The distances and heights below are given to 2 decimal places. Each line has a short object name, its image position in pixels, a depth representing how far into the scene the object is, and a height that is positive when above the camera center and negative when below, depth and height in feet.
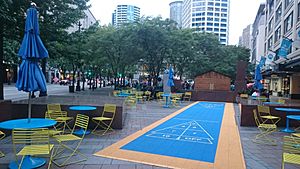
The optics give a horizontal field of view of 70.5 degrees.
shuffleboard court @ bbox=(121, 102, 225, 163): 18.64 -5.87
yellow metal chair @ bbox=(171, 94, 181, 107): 51.71 -3.91
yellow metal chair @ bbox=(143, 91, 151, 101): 60.50 -3.81
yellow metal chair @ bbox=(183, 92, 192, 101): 64.29 -3.84
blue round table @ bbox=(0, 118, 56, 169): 14.85 -3.19
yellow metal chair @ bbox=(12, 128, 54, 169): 13.33 -3.74
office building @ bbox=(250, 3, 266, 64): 178.87 +45.12
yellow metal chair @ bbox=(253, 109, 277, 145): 23.06 -6.01
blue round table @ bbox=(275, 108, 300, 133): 27.44 -3.36
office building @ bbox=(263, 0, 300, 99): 77.19 +23.41
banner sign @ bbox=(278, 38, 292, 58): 55.50 +10.11
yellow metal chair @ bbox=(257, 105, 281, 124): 28.84 -4.19
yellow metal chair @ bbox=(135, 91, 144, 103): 55.26 -3.89
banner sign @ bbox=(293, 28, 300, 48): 49.21 +9.91
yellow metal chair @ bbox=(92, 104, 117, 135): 25.24 -4.38
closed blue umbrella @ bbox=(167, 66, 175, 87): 54.62 +1.15
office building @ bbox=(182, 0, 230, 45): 282.90 +96.03
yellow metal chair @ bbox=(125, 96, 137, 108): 44.66 -3.86
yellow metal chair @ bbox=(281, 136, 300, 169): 12.75 -4.33
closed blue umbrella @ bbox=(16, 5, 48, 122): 16.50 +1.96
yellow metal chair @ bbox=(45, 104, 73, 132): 22.75 -3.80
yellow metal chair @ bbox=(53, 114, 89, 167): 15.94 -5.94
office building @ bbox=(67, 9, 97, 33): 182.80 +61.28
